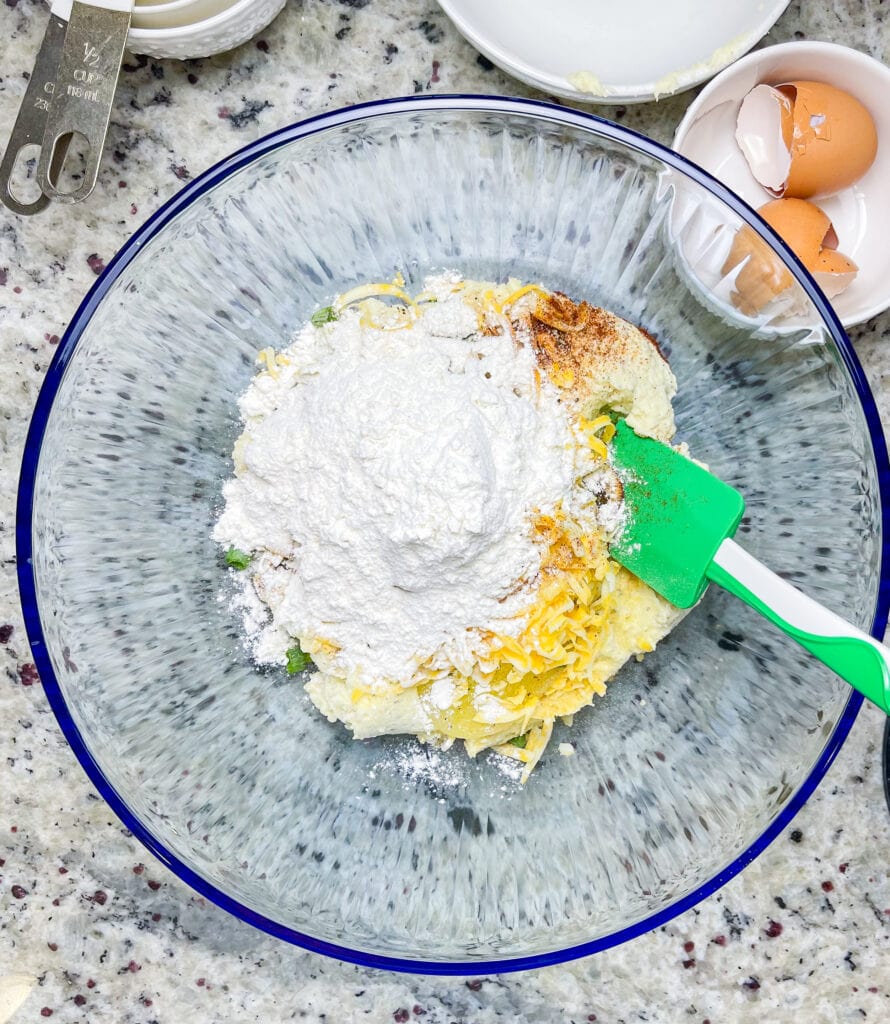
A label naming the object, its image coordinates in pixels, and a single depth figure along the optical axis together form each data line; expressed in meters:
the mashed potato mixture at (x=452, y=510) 0.45
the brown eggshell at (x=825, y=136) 0.52
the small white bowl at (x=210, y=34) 0.50
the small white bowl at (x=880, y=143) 0.52
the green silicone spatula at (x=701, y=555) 0.44
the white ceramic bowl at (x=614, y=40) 0.52
